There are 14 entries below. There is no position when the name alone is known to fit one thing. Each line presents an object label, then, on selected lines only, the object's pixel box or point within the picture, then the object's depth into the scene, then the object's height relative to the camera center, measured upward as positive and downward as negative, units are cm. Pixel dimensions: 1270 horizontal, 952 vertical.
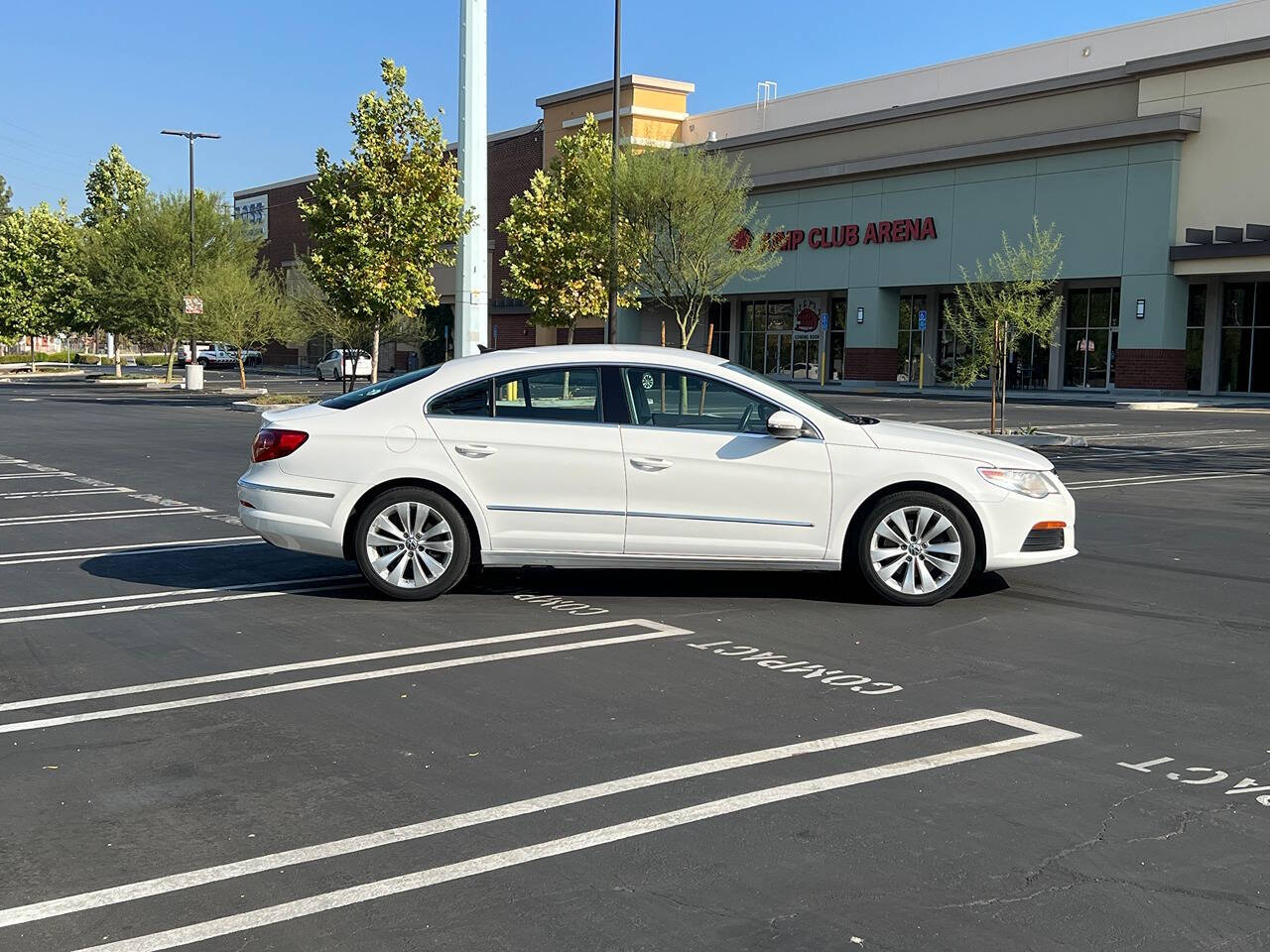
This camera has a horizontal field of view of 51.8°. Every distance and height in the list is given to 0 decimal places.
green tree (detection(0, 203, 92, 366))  6594 +420
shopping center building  4116 +608
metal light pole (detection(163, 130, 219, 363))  5044 +593
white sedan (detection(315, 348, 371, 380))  5069 -38
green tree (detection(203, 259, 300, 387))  4669 +167
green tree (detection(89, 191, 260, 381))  5112 +387
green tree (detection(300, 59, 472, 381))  3431 +395
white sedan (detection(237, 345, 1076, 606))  838 -77
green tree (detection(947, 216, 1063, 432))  2564 +108
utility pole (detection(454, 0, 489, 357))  2414 +416
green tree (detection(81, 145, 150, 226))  6774 +901
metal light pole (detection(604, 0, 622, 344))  3077 +350
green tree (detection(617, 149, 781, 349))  3506 +389
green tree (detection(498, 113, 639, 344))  4225 +372
